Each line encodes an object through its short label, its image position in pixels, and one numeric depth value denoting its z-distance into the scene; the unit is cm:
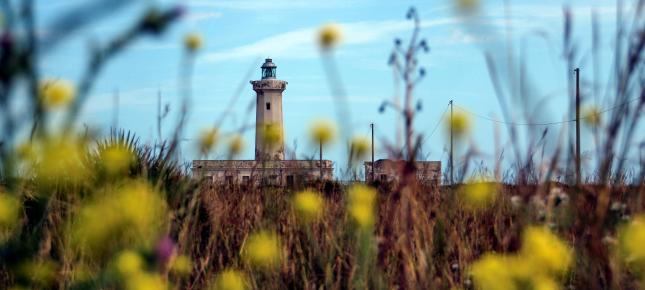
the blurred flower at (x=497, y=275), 371
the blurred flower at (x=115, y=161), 554
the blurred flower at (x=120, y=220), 385
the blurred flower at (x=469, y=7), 399
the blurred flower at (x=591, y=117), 409
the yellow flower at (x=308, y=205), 638
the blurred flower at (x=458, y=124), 520
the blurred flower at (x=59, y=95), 434
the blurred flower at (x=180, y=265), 530
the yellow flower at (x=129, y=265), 377
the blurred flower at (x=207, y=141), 568
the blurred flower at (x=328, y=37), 465
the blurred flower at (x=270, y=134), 686
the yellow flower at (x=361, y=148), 634
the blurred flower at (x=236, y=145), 632
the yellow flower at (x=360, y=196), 627
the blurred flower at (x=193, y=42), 514
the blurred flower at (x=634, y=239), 394
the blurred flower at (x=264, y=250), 576
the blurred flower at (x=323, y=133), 619
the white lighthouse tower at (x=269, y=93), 8962
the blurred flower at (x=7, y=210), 484
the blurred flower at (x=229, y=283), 440
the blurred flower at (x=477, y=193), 729
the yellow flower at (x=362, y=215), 536
